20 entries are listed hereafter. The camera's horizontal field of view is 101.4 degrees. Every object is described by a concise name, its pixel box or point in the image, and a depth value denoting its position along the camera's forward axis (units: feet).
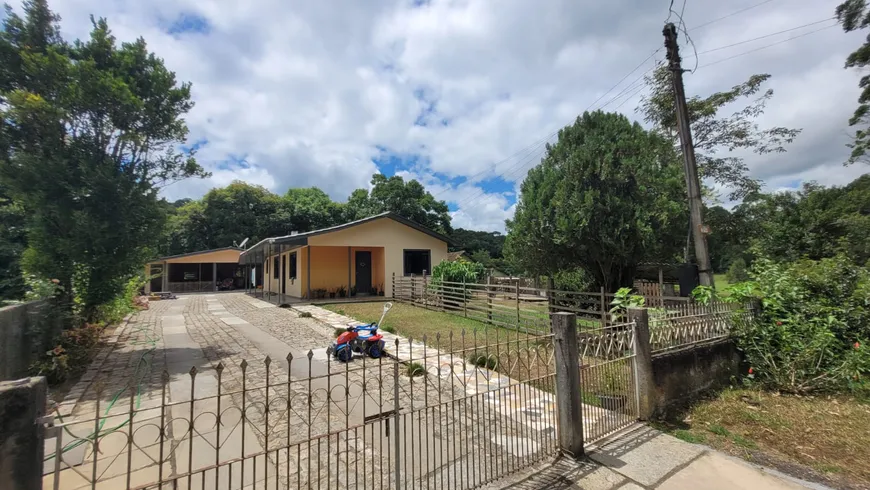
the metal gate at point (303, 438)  9.39
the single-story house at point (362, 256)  55.47
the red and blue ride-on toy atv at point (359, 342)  20.70
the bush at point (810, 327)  16.70
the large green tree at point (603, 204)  20.56
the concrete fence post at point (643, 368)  13.96
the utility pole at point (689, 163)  21.63
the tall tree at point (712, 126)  36.78
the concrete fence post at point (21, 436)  5.36
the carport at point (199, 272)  83.76
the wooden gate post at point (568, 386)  11.19
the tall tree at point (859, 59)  42.32
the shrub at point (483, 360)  19.74
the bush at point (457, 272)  42.09
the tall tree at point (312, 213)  105.81
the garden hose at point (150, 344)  17.87
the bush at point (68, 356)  17.47
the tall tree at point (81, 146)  19.71
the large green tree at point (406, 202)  99.66
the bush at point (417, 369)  18.13
